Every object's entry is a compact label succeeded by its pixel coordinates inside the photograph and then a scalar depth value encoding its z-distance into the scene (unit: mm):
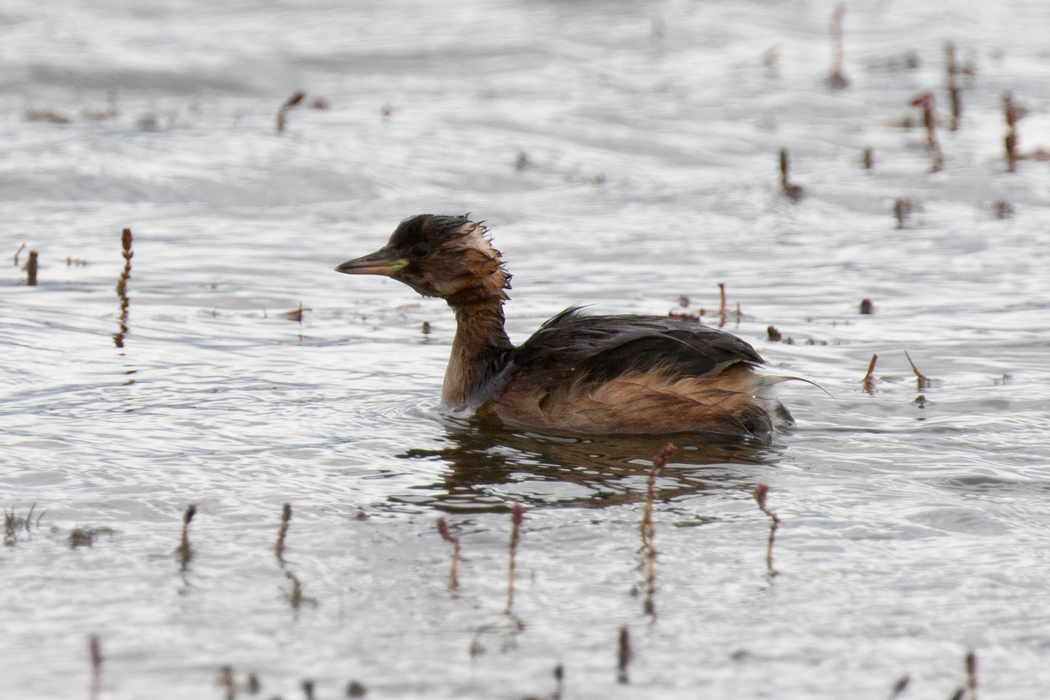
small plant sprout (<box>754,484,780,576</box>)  9608
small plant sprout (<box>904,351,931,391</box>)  14719
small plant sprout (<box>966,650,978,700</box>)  7766
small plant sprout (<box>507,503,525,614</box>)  8992
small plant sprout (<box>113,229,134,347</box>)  17117
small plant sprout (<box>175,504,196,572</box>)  9344
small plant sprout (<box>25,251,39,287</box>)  18469
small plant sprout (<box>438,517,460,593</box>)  9164
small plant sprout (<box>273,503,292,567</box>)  9578
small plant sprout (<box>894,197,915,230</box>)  23828
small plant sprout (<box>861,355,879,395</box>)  14664
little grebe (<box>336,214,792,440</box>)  13273
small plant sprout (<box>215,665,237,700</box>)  7595
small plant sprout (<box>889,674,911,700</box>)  7770
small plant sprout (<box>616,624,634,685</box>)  8078
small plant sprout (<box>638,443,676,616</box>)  9125
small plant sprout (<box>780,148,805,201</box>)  25797
